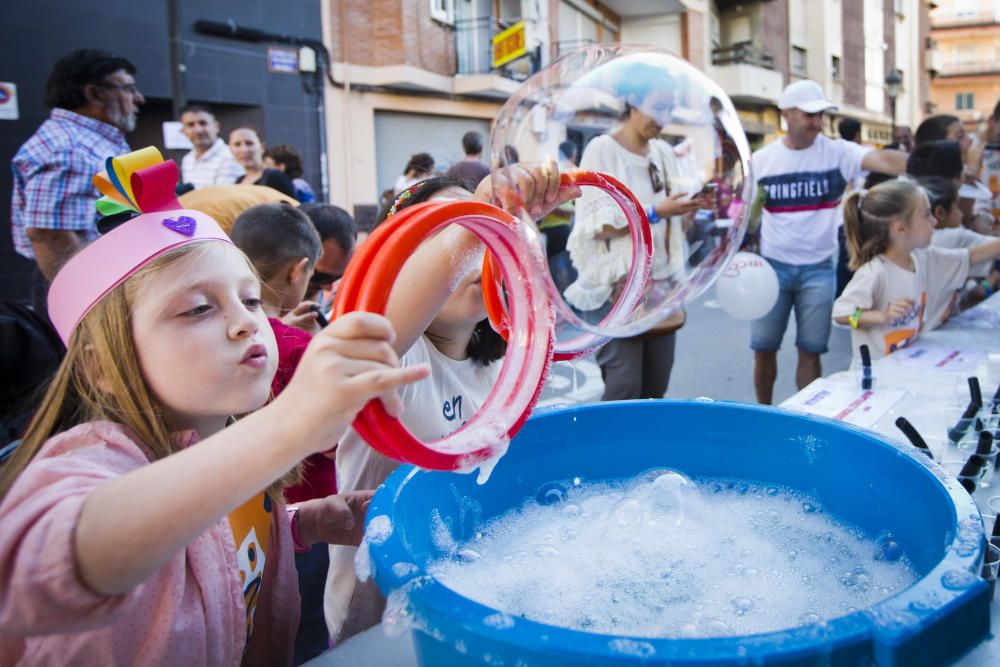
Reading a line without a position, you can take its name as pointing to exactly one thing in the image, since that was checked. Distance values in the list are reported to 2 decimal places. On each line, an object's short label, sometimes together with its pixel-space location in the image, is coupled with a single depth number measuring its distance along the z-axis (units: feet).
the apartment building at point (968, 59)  130.41
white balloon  10.74
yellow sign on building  37.96
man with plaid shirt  11.10
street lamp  56.90
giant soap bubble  4.22
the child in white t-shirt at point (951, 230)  12.44
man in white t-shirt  12.41
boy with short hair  5.82
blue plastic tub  2.21
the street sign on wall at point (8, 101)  22.17
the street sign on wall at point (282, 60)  31.60
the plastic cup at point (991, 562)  3.42
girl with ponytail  9.86
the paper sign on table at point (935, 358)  8.43
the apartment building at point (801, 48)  60.08
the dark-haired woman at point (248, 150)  16.21
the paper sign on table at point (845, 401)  6.56
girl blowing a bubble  2.27
